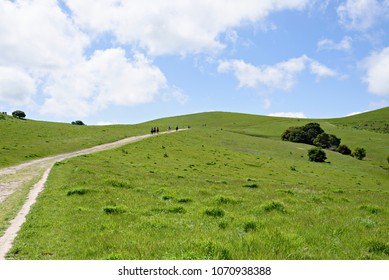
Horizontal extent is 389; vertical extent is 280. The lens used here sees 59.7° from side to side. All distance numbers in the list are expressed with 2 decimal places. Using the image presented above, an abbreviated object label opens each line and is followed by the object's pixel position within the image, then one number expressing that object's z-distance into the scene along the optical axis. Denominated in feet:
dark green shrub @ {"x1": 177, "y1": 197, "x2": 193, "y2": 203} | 62.95
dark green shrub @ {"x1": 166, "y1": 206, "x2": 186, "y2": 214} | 52.84
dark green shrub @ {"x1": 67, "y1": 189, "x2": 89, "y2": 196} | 66.74
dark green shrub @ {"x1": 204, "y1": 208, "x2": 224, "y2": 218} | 50.92
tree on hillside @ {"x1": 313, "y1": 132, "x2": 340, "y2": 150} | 345.72
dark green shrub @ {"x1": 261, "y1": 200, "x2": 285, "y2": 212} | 56.18
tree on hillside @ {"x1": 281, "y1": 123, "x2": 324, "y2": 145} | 368.89
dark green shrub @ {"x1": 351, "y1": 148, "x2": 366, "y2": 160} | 308.81
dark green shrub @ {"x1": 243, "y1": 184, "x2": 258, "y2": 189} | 97.32
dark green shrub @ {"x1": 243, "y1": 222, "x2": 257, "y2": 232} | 41.83
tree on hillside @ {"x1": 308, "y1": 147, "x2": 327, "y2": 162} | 250.16
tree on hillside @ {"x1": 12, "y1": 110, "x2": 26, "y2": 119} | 406.41
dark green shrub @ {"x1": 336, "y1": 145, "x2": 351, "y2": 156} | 330.75
